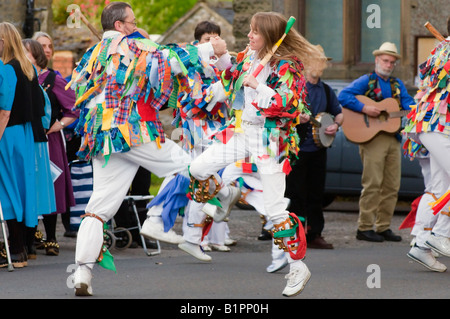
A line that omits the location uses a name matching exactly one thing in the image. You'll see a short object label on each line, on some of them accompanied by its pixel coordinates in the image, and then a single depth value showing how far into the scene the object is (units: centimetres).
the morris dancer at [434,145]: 1221
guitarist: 1603
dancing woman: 1042
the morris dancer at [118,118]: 1050
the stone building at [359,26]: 2296
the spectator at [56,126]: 1446
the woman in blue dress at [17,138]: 1265
